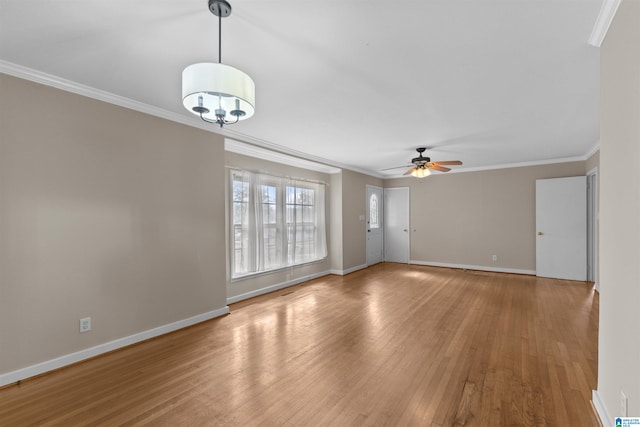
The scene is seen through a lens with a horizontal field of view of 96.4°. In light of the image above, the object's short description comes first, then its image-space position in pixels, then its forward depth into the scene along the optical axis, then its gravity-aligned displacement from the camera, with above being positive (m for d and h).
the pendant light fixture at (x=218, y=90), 1.46 +0.65
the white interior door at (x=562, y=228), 5.62 -0.33
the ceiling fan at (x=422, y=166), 4.72 +0.75
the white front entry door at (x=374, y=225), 7.59 -0.36
